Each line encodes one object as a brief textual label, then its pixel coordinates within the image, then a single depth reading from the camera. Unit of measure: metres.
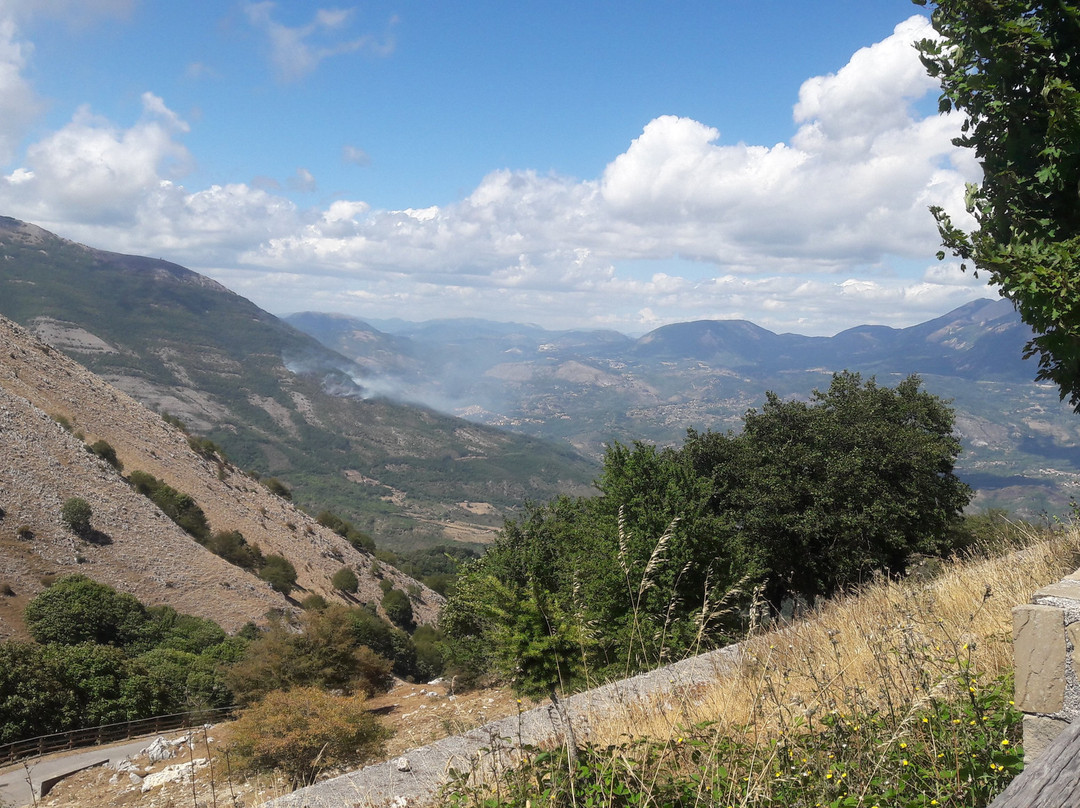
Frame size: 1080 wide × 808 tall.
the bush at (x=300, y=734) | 13.71
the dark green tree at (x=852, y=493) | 18.55
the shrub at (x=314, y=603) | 46.29
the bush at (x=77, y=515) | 42.47
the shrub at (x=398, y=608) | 54.56
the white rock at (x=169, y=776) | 14.84
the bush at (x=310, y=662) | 23.36
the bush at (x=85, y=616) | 32.06
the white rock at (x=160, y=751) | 17.83
